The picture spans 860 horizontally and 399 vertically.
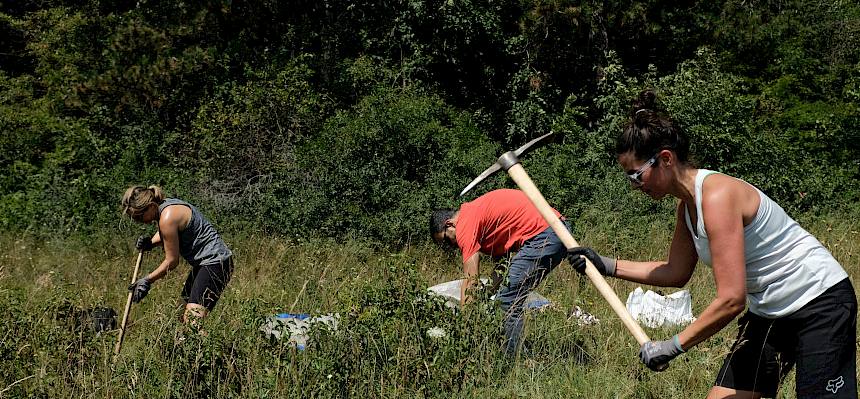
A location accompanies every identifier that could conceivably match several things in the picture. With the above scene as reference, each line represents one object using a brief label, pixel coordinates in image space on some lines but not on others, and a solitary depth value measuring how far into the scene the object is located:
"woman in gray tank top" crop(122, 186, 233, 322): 10.16
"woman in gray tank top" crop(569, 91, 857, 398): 5.16
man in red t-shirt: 9.23
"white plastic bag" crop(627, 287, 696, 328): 11.09
